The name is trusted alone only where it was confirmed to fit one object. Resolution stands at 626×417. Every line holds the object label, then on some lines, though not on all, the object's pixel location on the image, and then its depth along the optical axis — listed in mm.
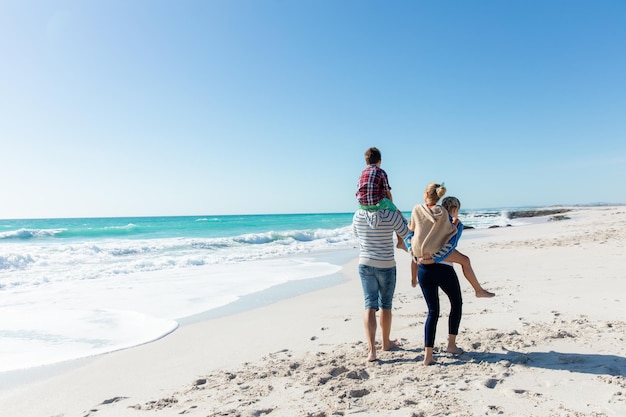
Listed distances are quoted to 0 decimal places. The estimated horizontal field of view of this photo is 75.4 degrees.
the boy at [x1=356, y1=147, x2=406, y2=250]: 3975
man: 3984
